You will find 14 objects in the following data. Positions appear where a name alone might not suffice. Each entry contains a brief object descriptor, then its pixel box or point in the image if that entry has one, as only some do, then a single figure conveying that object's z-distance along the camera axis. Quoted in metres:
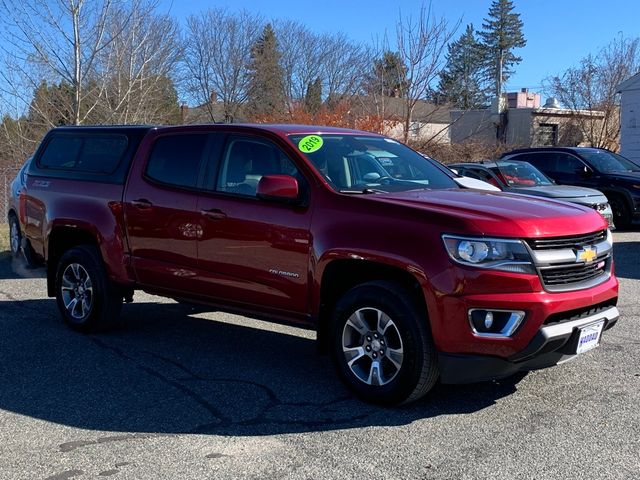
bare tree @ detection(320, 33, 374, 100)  33.31
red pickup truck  4.42
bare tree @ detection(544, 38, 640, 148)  38.28
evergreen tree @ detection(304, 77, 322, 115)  33.31
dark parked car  15.22
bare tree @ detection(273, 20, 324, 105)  39.75
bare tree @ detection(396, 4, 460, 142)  19.72
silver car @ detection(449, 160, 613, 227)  13.35
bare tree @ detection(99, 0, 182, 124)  18.89
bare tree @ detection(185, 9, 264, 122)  39.84
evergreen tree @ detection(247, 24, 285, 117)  39.66
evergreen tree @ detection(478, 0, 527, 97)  69.38
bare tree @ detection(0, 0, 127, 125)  17.14
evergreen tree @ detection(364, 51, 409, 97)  20.72
